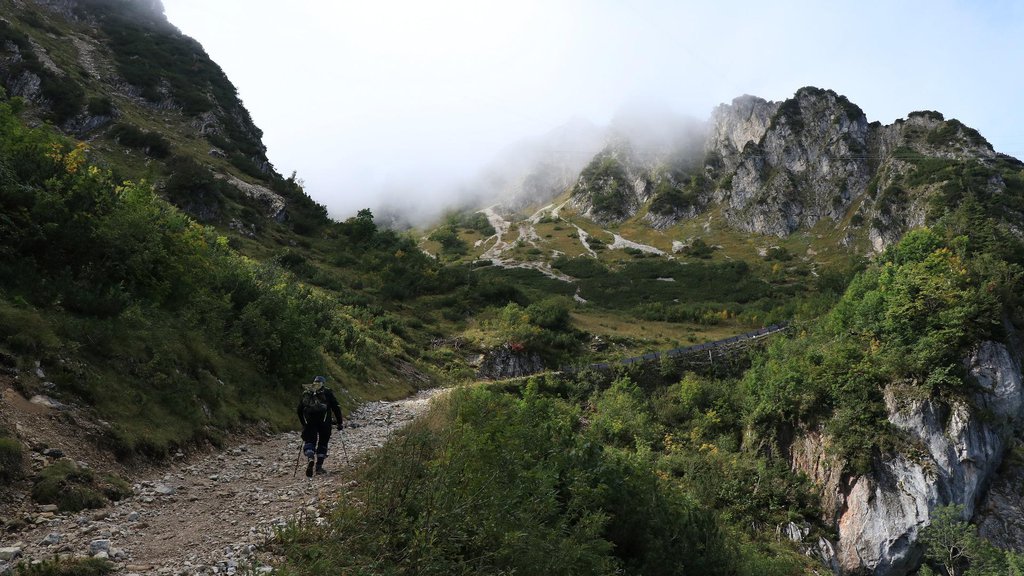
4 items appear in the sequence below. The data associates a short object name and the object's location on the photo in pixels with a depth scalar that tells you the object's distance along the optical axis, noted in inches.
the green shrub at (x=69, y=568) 156.3
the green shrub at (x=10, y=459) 209.2
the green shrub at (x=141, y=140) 1614.2
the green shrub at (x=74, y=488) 214.7
